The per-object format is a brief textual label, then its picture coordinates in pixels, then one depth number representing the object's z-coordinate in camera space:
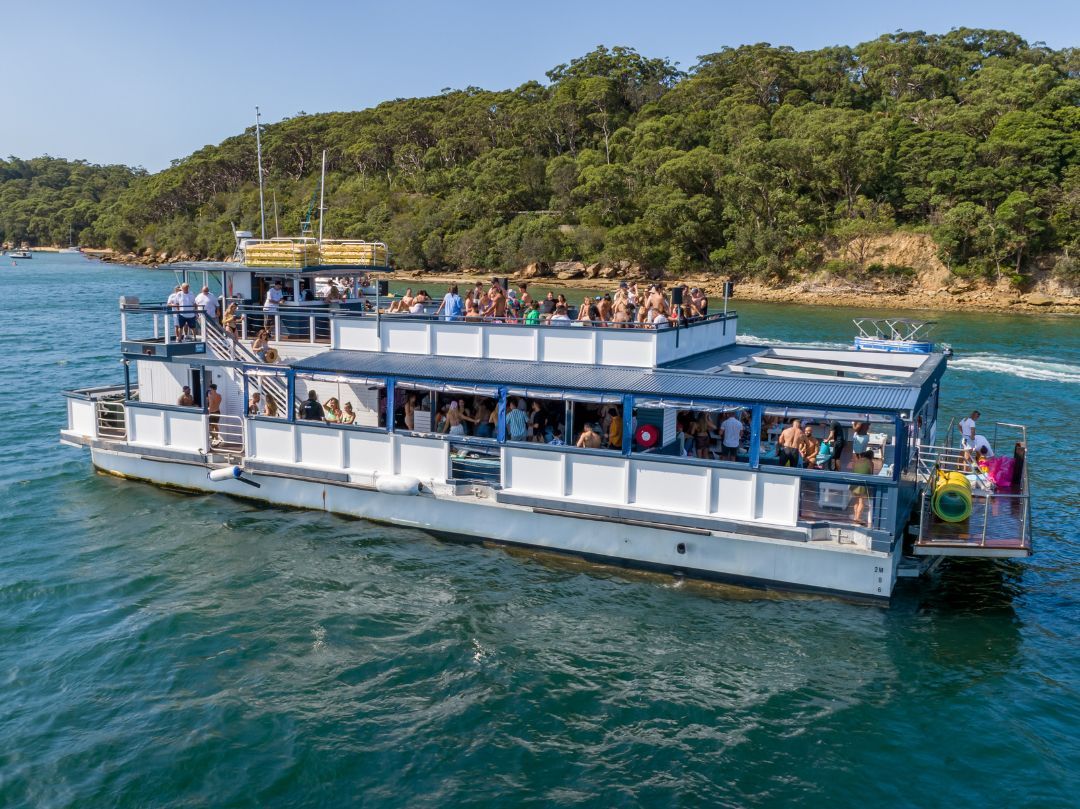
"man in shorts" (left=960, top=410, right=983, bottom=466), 17.55
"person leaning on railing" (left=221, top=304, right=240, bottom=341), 21.44
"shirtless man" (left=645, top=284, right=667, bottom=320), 17.94
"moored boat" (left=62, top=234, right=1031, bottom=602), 14.57
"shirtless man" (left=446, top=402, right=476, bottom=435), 17.72
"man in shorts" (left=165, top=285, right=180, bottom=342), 20.67
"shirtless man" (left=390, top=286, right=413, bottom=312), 21.36
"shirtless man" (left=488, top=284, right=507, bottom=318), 18.81
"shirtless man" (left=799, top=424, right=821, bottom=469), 15.09
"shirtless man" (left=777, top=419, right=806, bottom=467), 15.14
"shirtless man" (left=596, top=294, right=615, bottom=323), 18.32
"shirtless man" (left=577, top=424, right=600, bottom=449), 16.30
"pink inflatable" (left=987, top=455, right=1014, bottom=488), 16.59
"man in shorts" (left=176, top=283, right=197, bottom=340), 20.84
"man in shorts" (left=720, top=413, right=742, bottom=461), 16.42
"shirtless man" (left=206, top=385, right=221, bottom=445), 20.03
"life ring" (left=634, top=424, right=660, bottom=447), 16.25
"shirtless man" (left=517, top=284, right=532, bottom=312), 19.85
